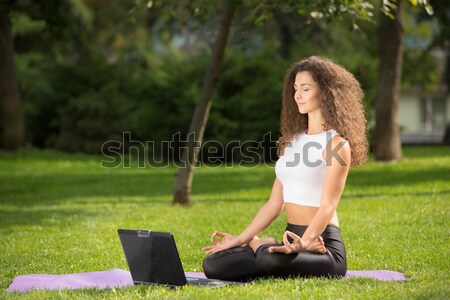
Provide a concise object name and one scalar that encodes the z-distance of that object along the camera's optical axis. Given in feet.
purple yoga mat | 38.38
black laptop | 35.73
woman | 36.88
